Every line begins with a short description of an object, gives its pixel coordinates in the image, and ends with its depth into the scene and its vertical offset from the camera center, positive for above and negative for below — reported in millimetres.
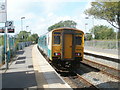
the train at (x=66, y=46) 7019 -209
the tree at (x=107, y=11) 18192 +5504
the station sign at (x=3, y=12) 5525 +1545
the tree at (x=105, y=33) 42490 +3659
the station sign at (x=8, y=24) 6612 +1138
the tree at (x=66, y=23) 51084 +9194
